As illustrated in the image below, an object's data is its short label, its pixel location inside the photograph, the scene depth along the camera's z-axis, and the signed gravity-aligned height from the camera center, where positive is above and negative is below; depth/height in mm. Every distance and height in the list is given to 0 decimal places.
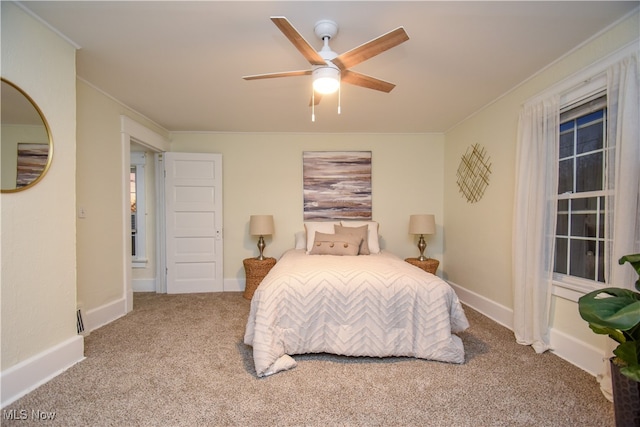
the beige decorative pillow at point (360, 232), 3578 -328
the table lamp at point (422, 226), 3934 -259
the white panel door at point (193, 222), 4105 -233
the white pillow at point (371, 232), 3772 -336
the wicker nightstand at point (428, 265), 3797 -749
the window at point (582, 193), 2127 +107
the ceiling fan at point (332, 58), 1601 +889
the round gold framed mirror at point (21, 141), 1696 +388
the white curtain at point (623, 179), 1742 +174
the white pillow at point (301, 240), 4055 -472
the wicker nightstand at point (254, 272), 3832 -857
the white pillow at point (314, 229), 3811 -301
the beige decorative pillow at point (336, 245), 3417 -452
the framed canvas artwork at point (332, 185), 4352 +308
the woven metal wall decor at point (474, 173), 3336 +407
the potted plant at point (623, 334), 1244 -605
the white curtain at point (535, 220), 2320 -105
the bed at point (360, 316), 2174 -822
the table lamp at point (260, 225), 3936 -259
